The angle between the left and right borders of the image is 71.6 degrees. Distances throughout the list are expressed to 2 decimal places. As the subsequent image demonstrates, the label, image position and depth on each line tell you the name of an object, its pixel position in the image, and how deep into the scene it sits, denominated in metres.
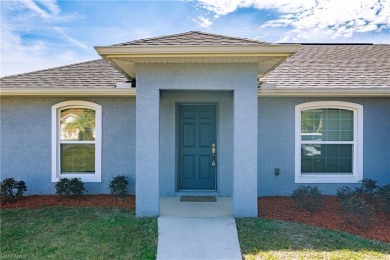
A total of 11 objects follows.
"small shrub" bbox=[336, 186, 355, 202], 6.59
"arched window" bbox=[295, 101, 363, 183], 7.70
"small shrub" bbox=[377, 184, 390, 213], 6.13
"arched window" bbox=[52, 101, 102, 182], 7.82
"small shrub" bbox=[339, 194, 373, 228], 5.36
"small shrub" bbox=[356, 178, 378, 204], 7.18
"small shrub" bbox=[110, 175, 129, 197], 7.43
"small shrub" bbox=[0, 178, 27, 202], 7.18
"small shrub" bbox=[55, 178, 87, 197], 7.29
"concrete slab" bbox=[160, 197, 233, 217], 5.93
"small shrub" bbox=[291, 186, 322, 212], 6.21
